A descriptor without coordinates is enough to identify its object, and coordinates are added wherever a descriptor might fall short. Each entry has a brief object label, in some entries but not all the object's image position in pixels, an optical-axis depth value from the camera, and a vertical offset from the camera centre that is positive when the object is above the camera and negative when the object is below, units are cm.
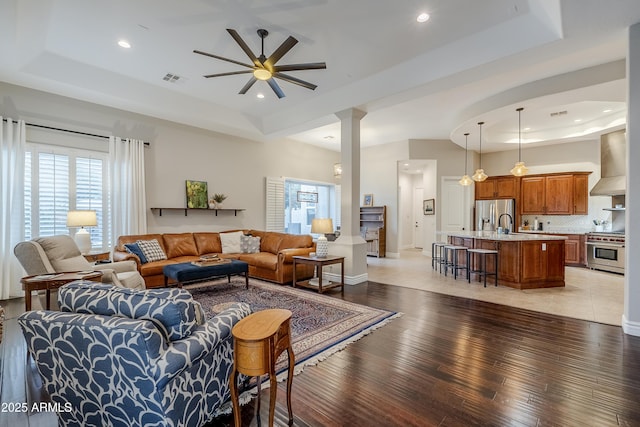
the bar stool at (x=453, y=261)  580 -99
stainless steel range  608 -80
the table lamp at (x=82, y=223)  432 -13
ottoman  422 -86
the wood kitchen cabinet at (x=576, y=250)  699 -88
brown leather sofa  476 -73
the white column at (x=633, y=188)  303 +28
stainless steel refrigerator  821 +0
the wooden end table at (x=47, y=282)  262 -62
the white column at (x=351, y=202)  527 +23
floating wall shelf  586 +11
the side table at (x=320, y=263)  464 -80
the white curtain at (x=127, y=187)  521 +50
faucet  812 -10
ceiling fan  306 +174
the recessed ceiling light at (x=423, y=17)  322 +223
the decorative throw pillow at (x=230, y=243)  620 -61
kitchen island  505 -83
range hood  623 +110
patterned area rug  272 -125
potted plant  654 +33
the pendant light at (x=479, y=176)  663 +88
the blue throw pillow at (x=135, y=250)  479 -59
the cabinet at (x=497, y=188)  843 +80
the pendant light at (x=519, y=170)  585 +91
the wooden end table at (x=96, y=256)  439 -65
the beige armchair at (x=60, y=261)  300 -51
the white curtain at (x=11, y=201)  421 +20
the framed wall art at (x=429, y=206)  912 +27
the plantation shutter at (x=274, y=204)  775 +29
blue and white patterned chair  134 -69
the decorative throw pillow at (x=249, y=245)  624 -66
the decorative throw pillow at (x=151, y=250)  493 -61
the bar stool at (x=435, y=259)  684 -105
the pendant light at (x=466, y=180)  727 +87
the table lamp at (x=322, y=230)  490 -26
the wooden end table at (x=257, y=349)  148 -71
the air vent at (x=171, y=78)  466 +224
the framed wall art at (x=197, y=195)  623 +44
